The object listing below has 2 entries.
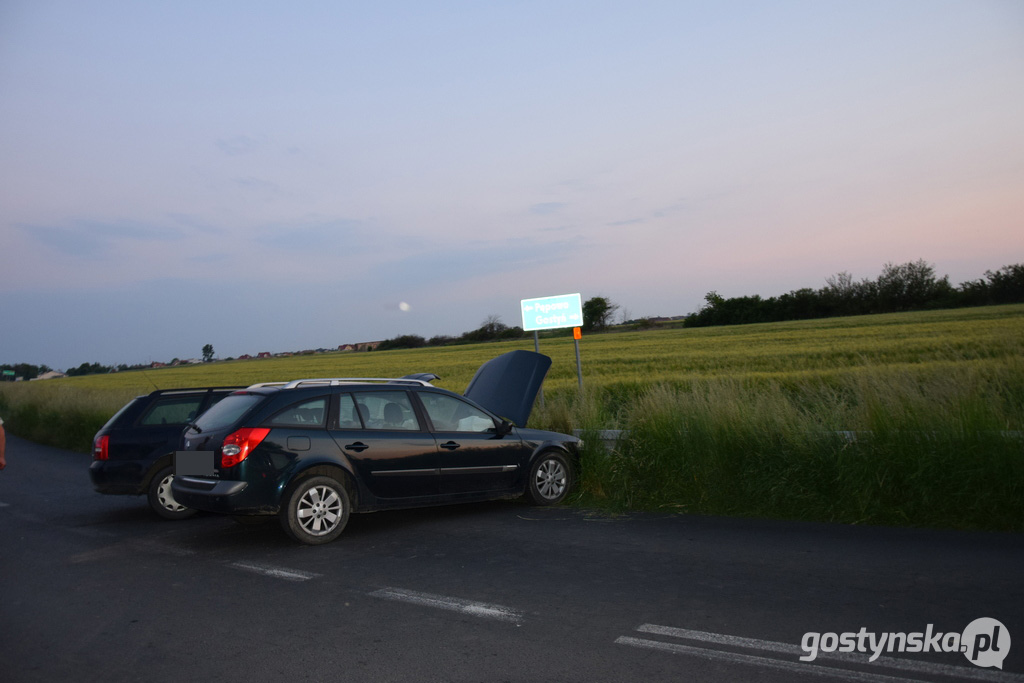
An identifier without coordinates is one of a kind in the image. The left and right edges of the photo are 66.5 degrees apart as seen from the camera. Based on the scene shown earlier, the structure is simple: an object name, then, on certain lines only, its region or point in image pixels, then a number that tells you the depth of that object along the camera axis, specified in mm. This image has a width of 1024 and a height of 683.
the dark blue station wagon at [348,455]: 6867
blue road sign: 15461
